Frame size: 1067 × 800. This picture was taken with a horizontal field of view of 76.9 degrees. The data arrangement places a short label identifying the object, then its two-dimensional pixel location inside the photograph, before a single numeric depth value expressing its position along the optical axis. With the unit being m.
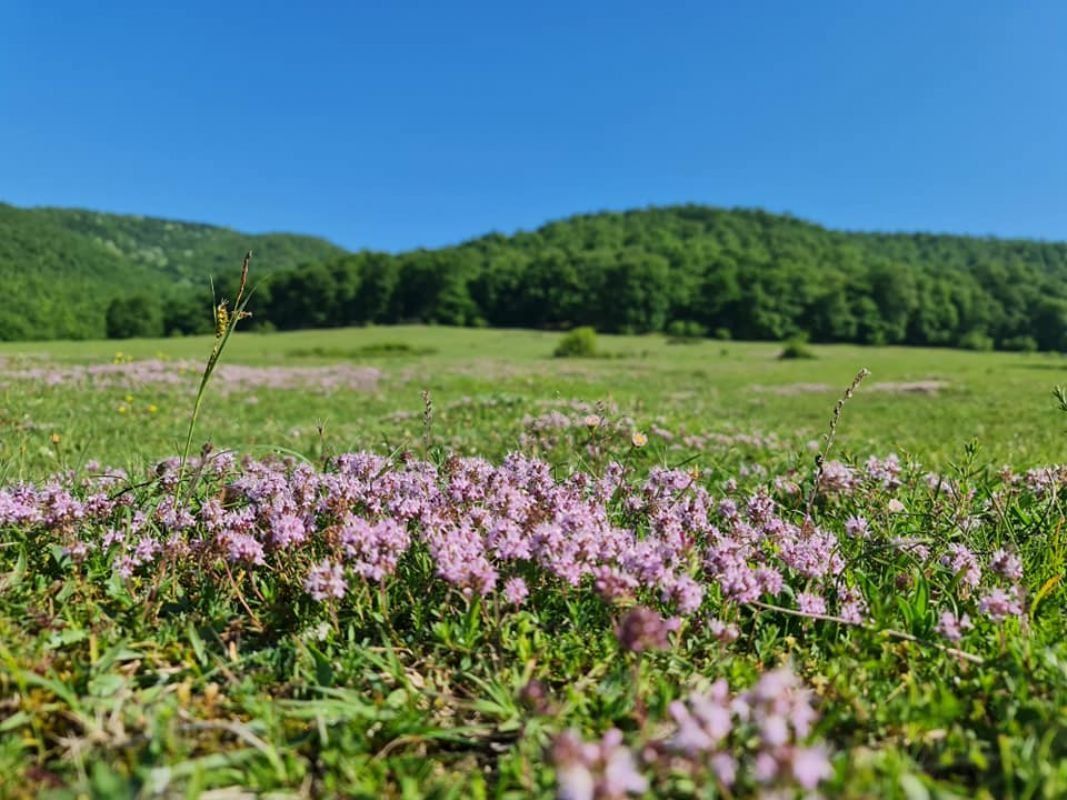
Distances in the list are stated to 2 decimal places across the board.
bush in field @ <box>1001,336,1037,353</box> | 97.28
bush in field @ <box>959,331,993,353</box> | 98.69
